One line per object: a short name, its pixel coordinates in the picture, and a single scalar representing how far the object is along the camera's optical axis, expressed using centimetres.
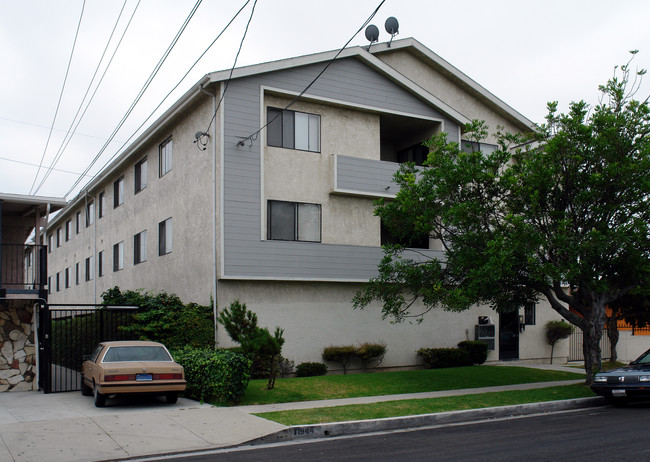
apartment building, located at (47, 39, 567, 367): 1922
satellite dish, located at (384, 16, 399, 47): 2544
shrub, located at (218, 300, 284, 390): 1421
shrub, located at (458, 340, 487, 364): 2289
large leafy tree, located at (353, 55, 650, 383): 1483
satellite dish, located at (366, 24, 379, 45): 2534
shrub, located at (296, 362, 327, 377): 1934
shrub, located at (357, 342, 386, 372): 2061
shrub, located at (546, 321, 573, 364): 2525
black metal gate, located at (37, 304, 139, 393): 1570
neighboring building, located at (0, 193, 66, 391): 1590
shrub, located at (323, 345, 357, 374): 2006
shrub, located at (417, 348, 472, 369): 2195
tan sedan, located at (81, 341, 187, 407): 1298
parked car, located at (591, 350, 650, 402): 1341
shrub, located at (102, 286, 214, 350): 1802
